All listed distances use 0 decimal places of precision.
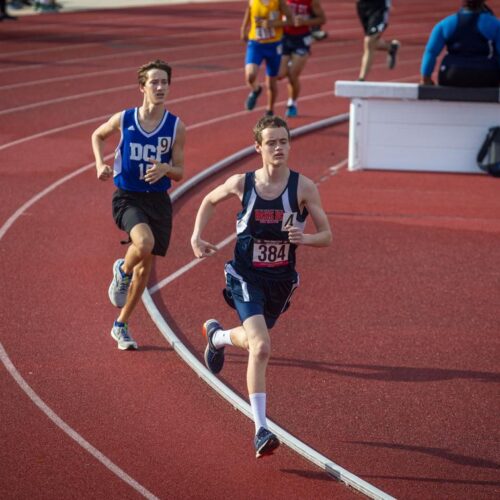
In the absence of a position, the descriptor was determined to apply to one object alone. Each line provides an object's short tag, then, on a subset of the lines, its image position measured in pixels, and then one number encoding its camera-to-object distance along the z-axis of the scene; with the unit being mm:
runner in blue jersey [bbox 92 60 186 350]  15523
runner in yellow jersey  29734
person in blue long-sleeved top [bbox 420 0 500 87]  25891
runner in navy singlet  12812
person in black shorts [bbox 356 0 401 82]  34281
